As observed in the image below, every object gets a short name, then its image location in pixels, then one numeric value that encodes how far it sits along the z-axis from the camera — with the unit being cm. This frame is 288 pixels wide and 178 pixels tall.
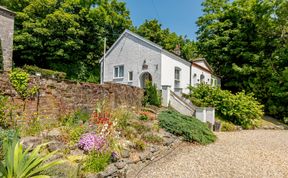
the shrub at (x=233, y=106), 907
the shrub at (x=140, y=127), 507
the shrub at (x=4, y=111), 371
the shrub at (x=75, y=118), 473
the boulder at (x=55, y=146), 334
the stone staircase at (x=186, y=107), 834
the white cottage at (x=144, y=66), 1021
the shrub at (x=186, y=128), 572
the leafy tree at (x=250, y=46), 1233
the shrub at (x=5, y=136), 280
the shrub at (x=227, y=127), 831
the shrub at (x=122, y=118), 485
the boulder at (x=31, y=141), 327
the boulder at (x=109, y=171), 306
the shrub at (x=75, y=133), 377
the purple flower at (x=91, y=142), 352
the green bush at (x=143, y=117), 609
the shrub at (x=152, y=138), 485
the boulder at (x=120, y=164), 340
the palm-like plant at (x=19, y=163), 235
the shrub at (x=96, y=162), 312
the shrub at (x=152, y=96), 858
